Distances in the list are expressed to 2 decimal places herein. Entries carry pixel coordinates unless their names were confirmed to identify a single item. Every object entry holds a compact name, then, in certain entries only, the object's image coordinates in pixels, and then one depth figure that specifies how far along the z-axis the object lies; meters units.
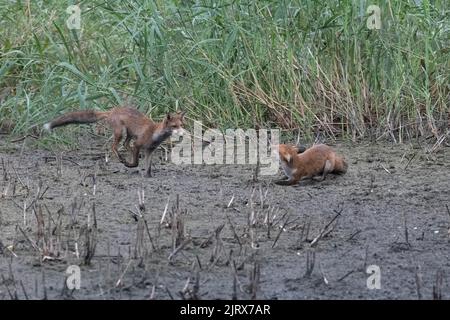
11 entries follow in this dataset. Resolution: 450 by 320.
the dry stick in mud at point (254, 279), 11.70
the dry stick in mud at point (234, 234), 13.21
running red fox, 16.55
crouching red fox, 16.08
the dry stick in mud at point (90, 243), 12.57
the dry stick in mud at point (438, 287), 11.47
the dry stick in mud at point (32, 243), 12.87
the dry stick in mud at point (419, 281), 11.65
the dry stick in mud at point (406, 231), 13.51
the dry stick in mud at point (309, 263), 12.30
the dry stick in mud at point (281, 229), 13.33
